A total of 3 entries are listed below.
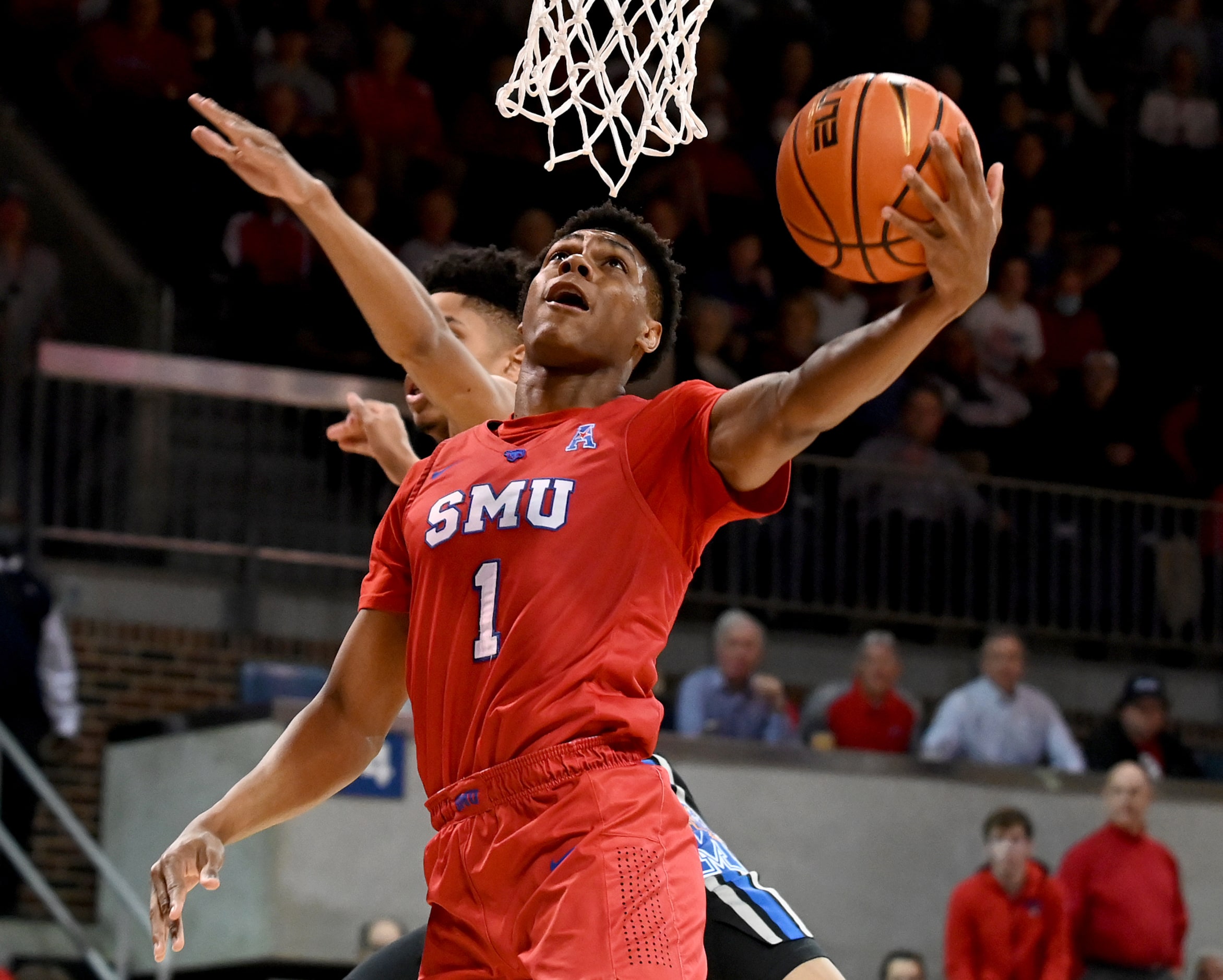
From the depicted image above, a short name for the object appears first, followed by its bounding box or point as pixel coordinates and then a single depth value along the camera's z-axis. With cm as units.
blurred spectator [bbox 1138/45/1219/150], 1478
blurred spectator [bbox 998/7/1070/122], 1470
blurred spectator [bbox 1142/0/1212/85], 1502
